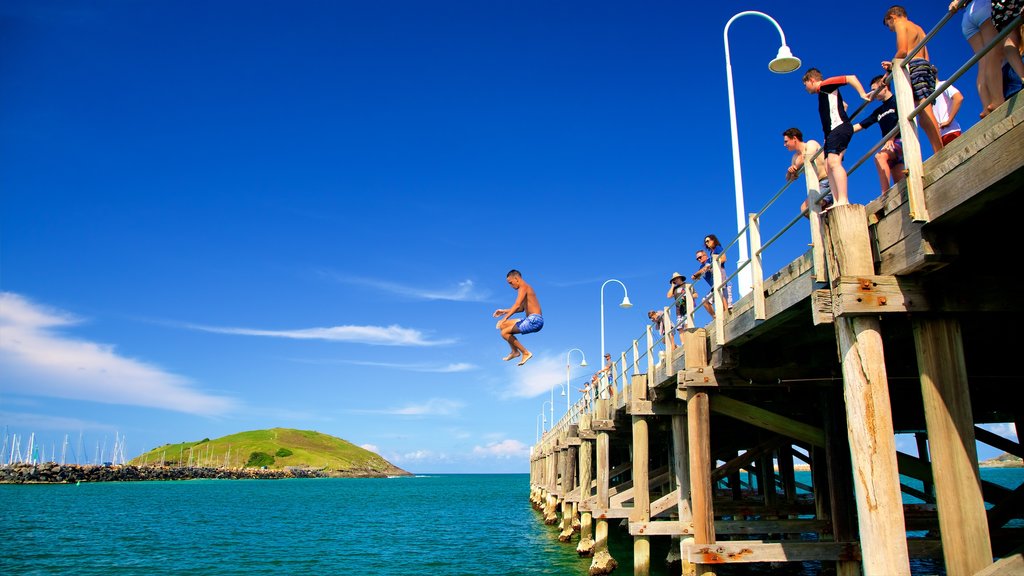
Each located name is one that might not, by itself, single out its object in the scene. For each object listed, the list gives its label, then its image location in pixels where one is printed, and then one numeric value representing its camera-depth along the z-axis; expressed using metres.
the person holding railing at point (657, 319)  15.58
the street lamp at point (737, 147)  11.08
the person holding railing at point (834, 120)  6.49
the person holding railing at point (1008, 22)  5.13
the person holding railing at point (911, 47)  6.45
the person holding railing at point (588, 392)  23.63
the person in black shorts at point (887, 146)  6.60
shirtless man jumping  11.27
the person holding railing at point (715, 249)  11.64
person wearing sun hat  12.38
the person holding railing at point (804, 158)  7.11
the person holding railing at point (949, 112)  6.52
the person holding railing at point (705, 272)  11.46
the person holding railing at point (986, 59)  5.51
